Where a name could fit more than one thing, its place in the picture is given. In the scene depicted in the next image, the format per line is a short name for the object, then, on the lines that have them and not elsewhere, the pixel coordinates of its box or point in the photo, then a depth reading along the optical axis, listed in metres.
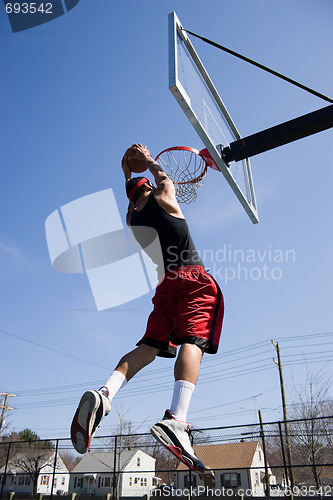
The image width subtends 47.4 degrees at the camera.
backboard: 3.46
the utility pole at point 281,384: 17.98
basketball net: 4.64
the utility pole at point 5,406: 32.03
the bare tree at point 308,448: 12.09
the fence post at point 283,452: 7.23
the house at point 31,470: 32.16
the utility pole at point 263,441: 8.38
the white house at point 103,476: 30.58
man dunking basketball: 2.15
